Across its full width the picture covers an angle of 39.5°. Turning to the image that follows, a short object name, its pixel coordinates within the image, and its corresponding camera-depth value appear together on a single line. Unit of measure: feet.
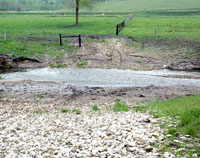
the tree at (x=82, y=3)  195.51
